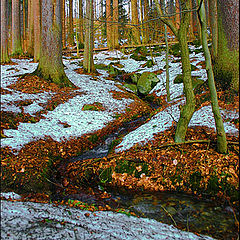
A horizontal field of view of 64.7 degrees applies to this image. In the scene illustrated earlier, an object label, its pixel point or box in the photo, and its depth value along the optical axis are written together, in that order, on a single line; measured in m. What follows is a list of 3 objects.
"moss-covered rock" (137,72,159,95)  10.98
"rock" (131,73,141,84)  12.40
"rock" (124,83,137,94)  11.09
